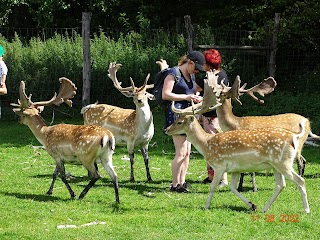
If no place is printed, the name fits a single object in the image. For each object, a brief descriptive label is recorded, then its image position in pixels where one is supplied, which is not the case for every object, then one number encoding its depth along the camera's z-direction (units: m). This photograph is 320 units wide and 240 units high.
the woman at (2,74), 10.58
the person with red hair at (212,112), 9.88
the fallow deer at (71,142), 8.90
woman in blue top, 9.43
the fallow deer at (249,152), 8.03
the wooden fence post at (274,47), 17.80
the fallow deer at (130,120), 10.71
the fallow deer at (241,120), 9.90
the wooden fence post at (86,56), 17.34
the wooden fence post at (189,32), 16.91
